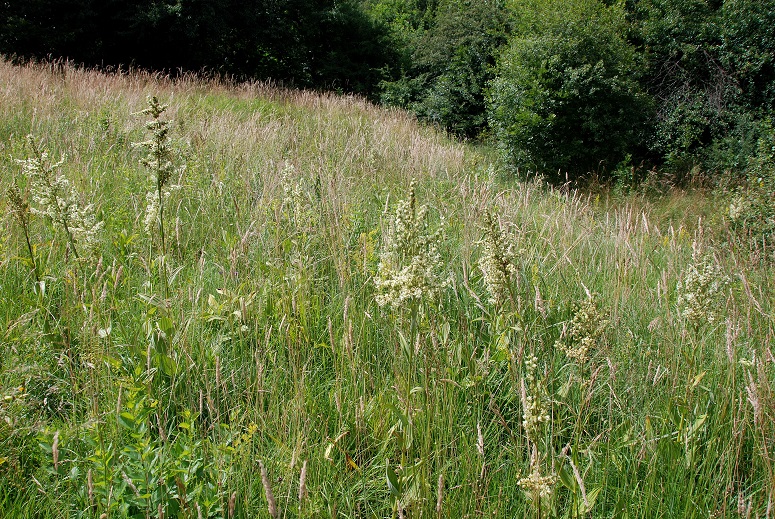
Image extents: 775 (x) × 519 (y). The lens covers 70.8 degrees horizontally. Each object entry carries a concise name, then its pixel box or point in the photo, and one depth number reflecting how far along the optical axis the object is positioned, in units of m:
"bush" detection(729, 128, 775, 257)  6.79
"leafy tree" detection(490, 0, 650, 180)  10.50
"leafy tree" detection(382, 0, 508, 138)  16.12
